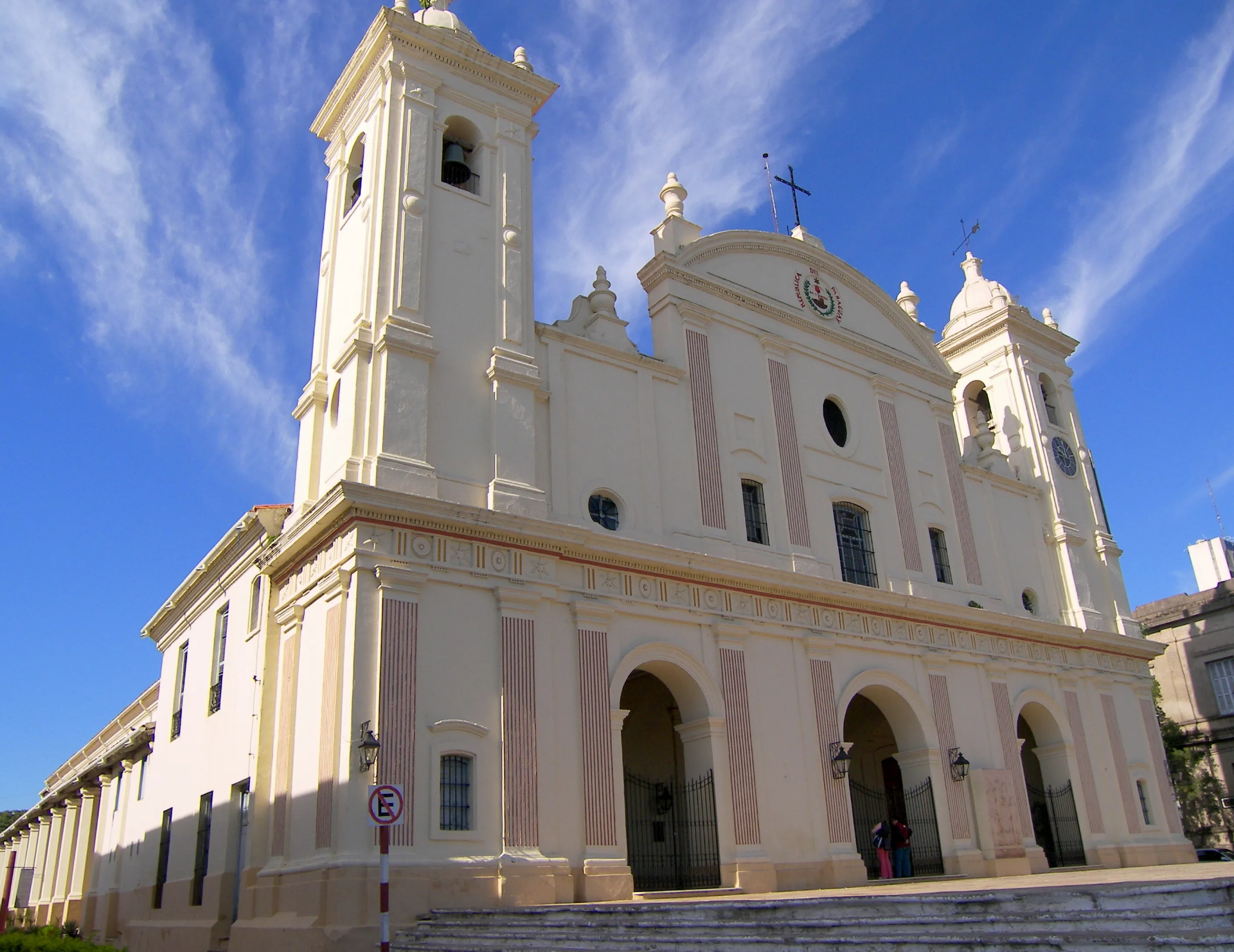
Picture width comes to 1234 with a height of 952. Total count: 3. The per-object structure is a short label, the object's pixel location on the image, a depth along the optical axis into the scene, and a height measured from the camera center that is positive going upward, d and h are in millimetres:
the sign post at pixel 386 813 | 11359 +1204
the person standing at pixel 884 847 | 19500 +1059
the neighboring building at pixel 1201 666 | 35500 +7352
